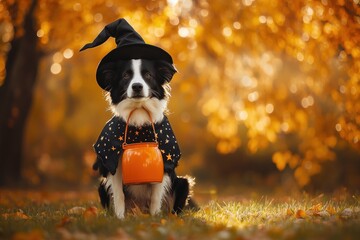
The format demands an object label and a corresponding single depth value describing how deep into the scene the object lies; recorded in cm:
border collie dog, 481
